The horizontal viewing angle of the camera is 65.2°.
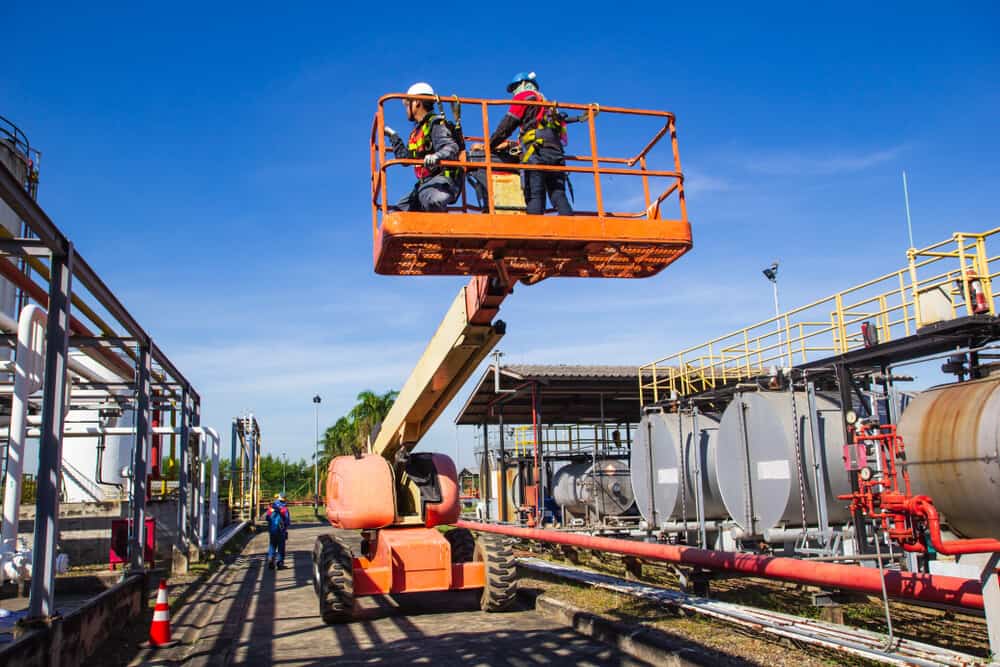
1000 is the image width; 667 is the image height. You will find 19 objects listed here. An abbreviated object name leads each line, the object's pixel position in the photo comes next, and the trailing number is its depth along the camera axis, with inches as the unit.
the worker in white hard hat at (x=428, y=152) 274.1
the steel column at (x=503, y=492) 984.3
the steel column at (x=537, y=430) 867.4
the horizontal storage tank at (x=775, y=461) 481.7
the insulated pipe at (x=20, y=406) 310.3
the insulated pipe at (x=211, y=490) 763.4
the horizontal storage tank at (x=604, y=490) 882.1
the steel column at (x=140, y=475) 455.5
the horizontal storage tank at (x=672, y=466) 596.1
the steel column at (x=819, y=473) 467.5
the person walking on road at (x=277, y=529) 711.1
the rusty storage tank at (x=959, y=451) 313.0
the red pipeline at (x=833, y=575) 277.1
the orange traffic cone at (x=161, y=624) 365.4
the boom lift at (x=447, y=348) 263.6
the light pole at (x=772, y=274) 1292.9
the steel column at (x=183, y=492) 662.5
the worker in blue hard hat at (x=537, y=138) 289.4
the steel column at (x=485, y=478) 1157.7
